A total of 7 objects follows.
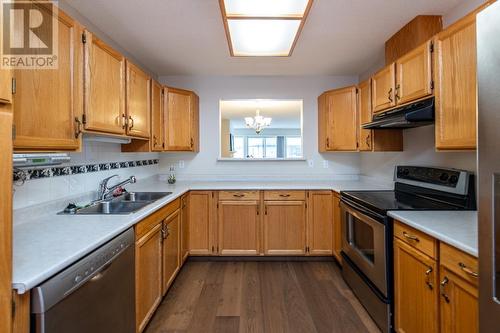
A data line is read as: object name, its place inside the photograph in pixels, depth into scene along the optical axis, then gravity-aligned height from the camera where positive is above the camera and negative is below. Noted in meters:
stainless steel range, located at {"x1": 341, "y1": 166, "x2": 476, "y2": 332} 1.78 -0.40
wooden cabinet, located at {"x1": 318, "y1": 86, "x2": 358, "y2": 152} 3.08 +0.57
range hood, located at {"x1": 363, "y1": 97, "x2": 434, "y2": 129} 1.75 +0.37
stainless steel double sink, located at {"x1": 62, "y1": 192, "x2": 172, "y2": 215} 1.93 -0.30
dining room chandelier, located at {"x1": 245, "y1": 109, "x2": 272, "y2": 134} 5.27 +0.94
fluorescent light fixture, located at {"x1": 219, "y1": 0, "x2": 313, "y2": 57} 1.69 +1.08
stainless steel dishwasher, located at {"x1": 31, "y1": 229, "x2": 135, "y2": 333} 0.94 -0.54
